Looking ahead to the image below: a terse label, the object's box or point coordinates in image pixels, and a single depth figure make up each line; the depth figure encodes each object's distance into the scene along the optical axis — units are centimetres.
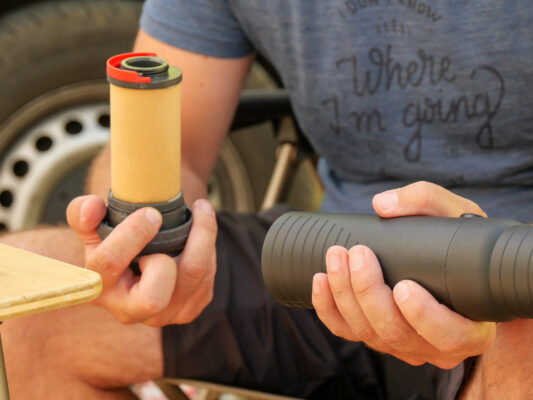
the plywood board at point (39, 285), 86
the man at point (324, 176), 109
